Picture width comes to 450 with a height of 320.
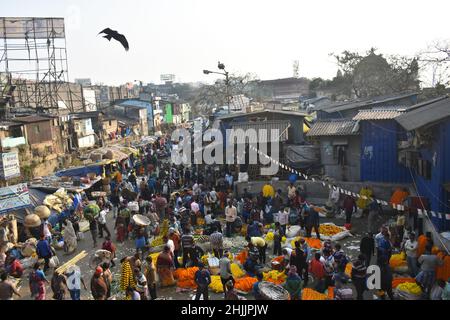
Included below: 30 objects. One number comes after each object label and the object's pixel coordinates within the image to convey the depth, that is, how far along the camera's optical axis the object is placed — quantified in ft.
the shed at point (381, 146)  56.34
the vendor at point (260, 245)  39.33
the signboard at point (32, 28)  111.65
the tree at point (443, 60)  59.60
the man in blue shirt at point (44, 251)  41.84
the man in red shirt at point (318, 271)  32.96
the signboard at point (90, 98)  183.09
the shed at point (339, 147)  62.34
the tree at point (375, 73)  127.34
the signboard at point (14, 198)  53.88
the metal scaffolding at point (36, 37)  111.86
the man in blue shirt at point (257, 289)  31.58
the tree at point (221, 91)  194.63
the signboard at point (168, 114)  220.64
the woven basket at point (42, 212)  55.47
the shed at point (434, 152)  37.75
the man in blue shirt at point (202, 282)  31.35
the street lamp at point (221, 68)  89.40
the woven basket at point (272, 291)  30.42
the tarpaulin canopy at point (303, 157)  67.82
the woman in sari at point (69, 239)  48.53
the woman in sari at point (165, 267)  36.65
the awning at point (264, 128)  70.95
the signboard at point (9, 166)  64.18
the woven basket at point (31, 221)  52.90
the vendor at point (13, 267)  39.55
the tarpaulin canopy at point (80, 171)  82.26
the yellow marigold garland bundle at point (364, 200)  53.36
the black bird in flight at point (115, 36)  38.04
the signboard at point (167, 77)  482.69
